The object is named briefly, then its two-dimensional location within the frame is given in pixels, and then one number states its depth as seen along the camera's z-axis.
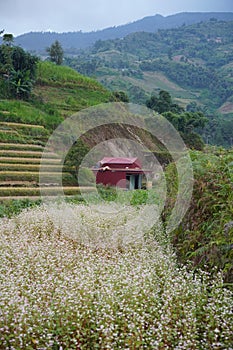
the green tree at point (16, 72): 31.48
